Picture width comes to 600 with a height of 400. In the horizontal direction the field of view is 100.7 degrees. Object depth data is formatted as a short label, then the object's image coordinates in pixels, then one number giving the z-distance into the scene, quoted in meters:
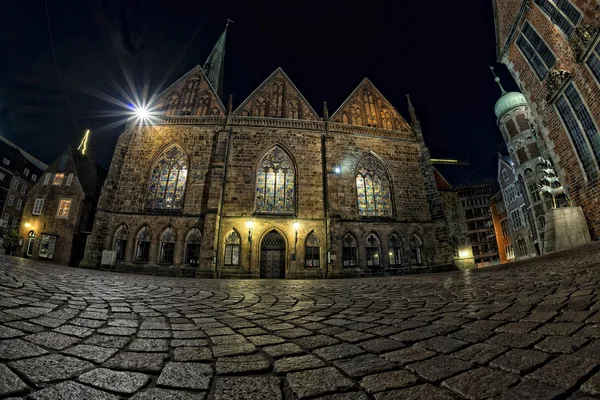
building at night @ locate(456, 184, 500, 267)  50.81
